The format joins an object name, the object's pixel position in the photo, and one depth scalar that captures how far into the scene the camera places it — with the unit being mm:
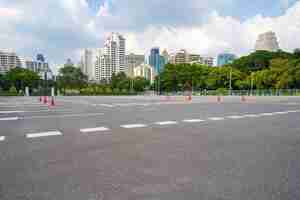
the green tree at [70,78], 70062
